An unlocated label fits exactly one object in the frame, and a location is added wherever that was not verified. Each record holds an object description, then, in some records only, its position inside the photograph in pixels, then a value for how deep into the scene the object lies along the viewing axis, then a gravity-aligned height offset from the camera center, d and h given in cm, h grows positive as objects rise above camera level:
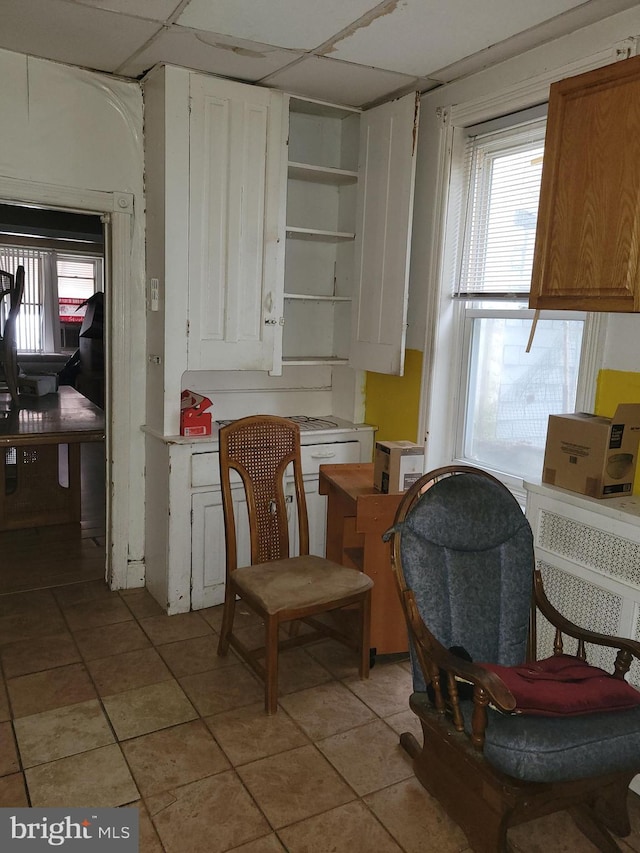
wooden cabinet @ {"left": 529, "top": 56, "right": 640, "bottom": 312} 211 +44
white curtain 840 -2
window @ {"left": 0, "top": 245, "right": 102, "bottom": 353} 835 +14
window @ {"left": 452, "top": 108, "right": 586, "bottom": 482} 293 +1
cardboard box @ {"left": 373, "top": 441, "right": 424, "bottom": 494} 291 -62
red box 344 -53
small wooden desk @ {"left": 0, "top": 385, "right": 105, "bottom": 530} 454 -120
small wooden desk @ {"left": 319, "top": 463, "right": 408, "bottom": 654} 295 -100
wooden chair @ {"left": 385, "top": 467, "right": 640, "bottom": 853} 183 -105
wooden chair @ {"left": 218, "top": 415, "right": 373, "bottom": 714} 265 -108
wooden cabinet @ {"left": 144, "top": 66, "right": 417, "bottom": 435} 326 +45
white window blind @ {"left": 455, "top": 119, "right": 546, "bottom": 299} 297 +53
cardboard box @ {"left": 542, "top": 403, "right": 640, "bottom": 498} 232 -42
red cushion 187 -103
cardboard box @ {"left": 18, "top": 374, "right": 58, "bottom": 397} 562 -68
